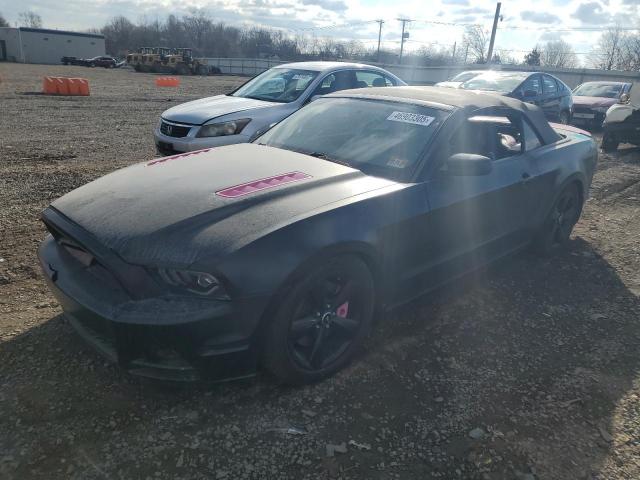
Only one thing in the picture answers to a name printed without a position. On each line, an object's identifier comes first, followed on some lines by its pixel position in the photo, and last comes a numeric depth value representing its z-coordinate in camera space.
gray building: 59.16
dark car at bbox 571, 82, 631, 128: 14.05
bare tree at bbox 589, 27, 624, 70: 60.81
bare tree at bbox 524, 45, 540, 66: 66.81
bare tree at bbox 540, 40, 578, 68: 69.31
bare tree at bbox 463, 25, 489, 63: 68.38
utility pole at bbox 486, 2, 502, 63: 37.12
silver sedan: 6.66
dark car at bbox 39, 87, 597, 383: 2.32
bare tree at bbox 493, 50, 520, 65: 58.03
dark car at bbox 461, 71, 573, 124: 10.51
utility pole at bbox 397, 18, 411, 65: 66.51
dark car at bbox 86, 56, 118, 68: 56.03
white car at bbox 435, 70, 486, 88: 11.84
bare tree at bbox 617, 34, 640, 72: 57.00
